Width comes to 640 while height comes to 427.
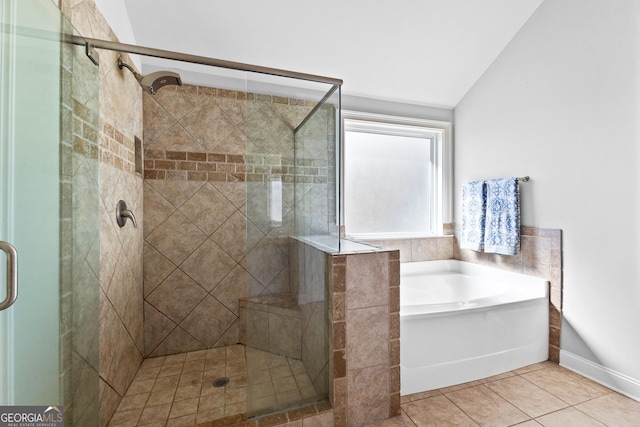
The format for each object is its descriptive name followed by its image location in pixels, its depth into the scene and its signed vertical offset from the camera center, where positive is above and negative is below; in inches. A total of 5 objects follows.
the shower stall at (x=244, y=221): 59.1 -1.9
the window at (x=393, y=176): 111.3 +15.1
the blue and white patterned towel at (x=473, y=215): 103.0 -0.5
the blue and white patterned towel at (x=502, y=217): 92.0 -1.2
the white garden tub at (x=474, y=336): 67.6 -30.7
